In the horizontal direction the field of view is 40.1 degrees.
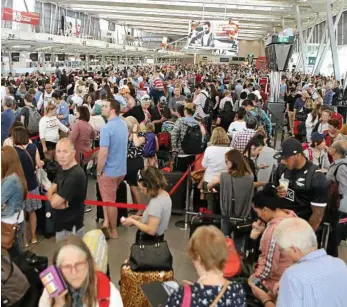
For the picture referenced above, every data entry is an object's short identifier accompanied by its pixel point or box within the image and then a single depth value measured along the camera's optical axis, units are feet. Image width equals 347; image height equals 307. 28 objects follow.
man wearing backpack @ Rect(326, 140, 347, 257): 17.66
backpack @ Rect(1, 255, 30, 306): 9.99
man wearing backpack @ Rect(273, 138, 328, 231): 14.30
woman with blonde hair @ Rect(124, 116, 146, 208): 22.50
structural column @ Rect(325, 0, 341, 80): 59.15
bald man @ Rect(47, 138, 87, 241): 13.92
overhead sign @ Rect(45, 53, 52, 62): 71.36
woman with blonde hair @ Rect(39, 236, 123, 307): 9.07
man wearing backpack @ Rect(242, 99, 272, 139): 29.28
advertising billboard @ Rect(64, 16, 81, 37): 100.07
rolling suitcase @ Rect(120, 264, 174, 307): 12.95
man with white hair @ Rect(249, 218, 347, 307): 8.80
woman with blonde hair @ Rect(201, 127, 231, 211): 19.89
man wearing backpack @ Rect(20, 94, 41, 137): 27.86
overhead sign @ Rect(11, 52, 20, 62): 58.08
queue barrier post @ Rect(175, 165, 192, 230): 22.97
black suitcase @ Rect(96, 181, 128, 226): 22.86
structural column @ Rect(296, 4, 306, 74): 79.29
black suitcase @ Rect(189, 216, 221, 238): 17.04
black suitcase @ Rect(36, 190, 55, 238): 20.59
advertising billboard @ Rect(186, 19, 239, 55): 65.28
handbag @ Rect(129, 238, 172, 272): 13.00
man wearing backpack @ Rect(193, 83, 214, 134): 38.34
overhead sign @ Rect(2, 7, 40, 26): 56.44
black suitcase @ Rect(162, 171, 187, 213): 23.20
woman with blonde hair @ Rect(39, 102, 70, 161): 24.56
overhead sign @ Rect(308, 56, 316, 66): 110.51
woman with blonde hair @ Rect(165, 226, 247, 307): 8.44
